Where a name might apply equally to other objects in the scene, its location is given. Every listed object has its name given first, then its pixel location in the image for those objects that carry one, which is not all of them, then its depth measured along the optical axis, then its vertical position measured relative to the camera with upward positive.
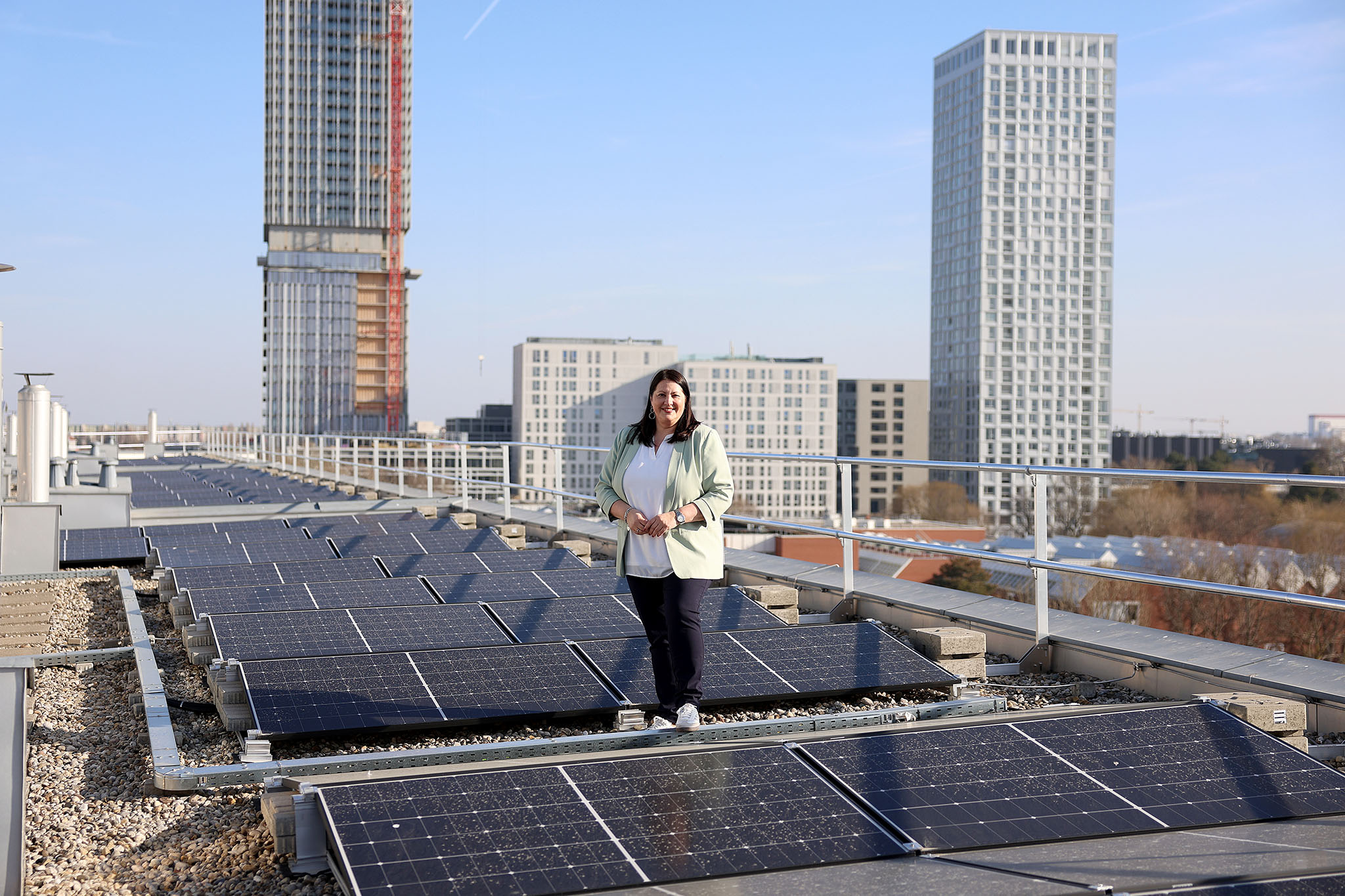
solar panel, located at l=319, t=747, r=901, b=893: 2.64 -1.00
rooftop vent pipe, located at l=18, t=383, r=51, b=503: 10.31 -0.06
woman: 4.20 -0.34
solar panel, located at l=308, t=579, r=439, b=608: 6.18 -0.90
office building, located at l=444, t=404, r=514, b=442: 168.00 +2.09
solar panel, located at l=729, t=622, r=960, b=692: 4.75 -0.98
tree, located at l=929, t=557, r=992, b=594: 37.03 -4.97
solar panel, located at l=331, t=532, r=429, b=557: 8.59 -0.86
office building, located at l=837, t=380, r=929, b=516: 158.00 +3.04
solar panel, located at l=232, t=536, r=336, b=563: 8.34 -0.88
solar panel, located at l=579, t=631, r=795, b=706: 4.54 -0.99
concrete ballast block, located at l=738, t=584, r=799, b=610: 6.50 -0.92
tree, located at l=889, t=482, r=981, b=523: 102.38 -5.95
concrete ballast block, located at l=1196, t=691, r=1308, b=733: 3.97 -0.97
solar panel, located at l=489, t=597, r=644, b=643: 5.38 -0.92
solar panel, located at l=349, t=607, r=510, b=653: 5.20 -0.93
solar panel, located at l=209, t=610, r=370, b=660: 4.90 -0.92
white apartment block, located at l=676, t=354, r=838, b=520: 149.62 +4.80
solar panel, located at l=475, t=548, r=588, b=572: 7.64 -0.87
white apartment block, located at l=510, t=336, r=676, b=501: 153.75 +7.12
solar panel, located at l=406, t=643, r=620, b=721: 4.27 -0.98
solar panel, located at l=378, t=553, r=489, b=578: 7.63 -0.89
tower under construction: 145.00 +28.62
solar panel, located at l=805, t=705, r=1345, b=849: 3.01 -1.00
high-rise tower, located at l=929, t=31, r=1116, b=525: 165.62 +27.96
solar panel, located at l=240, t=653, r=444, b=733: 4.02 -0.98
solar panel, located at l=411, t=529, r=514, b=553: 8.91 -0.85
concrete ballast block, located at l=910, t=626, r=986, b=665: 5.25 -0.96
